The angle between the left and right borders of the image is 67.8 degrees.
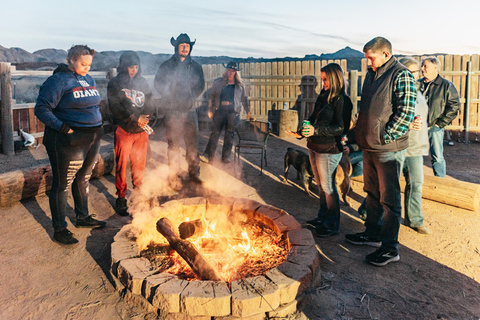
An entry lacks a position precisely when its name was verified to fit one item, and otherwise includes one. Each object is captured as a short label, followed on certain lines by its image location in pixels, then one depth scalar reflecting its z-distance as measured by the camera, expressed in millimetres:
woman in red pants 4680
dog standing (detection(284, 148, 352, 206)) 5305
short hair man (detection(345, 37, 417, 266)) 3361
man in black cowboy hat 5781
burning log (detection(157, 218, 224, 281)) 3076
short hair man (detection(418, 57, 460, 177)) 5199
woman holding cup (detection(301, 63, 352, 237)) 3893
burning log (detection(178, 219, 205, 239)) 3934
